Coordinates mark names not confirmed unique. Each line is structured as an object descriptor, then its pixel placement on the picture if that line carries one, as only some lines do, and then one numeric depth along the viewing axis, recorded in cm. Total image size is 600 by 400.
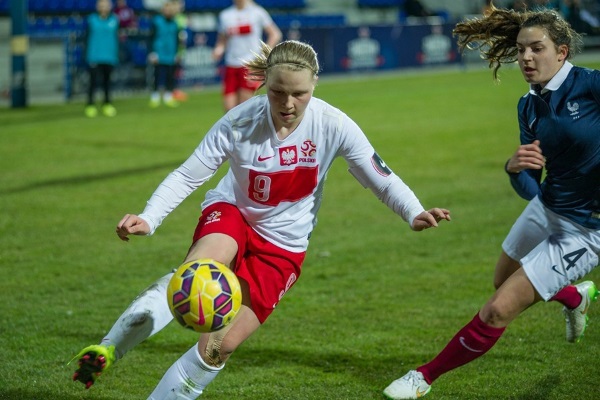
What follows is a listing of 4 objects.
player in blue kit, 998
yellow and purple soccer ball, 849
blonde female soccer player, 922
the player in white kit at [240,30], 2911
